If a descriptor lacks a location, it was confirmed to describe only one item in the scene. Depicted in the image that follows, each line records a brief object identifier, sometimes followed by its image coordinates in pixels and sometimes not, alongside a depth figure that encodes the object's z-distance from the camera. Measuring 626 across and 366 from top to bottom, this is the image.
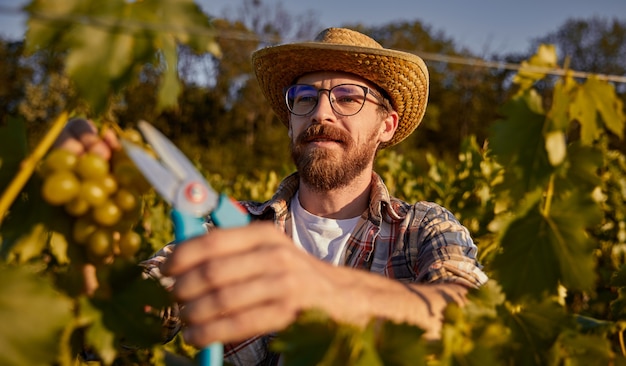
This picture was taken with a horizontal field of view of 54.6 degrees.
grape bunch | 0.36
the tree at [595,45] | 24.83
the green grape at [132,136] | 0.38
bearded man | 0.32
